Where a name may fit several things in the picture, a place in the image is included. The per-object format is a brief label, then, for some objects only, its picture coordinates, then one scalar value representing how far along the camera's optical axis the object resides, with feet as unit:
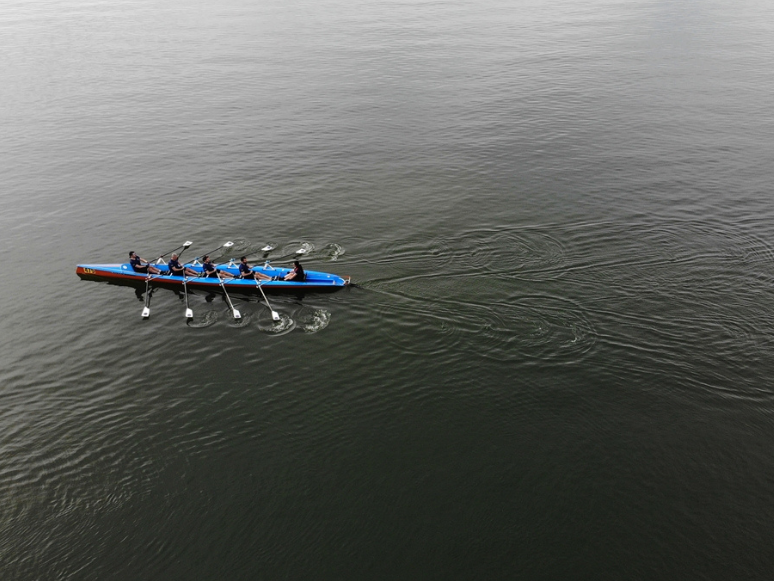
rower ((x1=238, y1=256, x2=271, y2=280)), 125.80
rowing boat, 124.06
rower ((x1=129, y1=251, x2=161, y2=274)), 131.23
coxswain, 122.52
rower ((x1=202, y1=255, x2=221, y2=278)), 128.06
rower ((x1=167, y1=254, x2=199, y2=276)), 129.70
